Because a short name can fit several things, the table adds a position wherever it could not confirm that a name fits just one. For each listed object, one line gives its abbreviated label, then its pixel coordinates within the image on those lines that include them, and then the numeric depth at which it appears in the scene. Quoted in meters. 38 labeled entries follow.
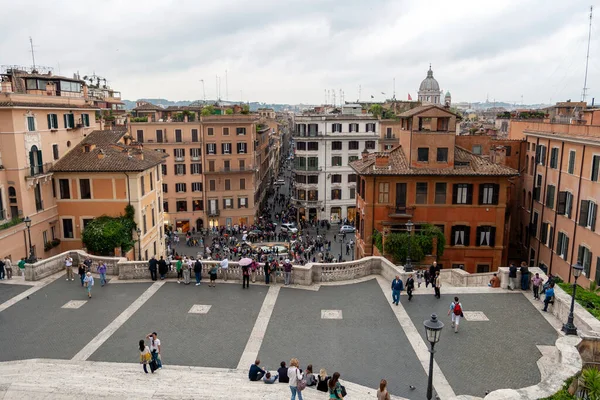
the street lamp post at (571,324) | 17.92
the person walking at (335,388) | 14.10
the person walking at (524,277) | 23.83
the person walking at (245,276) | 25.64
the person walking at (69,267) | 27.02
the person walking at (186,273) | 26.20
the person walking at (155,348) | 16.70
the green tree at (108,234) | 35.78
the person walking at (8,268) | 27.91
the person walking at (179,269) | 26.56
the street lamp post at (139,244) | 39.36
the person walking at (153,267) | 26.73
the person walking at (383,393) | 13.47
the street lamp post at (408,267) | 25.32
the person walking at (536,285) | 22.69
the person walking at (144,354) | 16.30
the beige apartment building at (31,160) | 34.47
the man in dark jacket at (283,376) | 15.79
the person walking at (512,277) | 24.00
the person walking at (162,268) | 26.93
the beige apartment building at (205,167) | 67.75
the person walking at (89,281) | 24.50
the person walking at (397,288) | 22.34
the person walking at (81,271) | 26.45
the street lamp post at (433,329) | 13.22
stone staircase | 14.83
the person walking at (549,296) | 20.94
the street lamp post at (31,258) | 28.45
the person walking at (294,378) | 14.48
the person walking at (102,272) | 25.95
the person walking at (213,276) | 25.98
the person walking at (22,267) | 28.91
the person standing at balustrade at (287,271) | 25.58
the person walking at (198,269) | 26.00
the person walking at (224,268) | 26.58
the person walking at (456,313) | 19.44
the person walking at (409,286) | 23.42
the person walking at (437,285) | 23.47
